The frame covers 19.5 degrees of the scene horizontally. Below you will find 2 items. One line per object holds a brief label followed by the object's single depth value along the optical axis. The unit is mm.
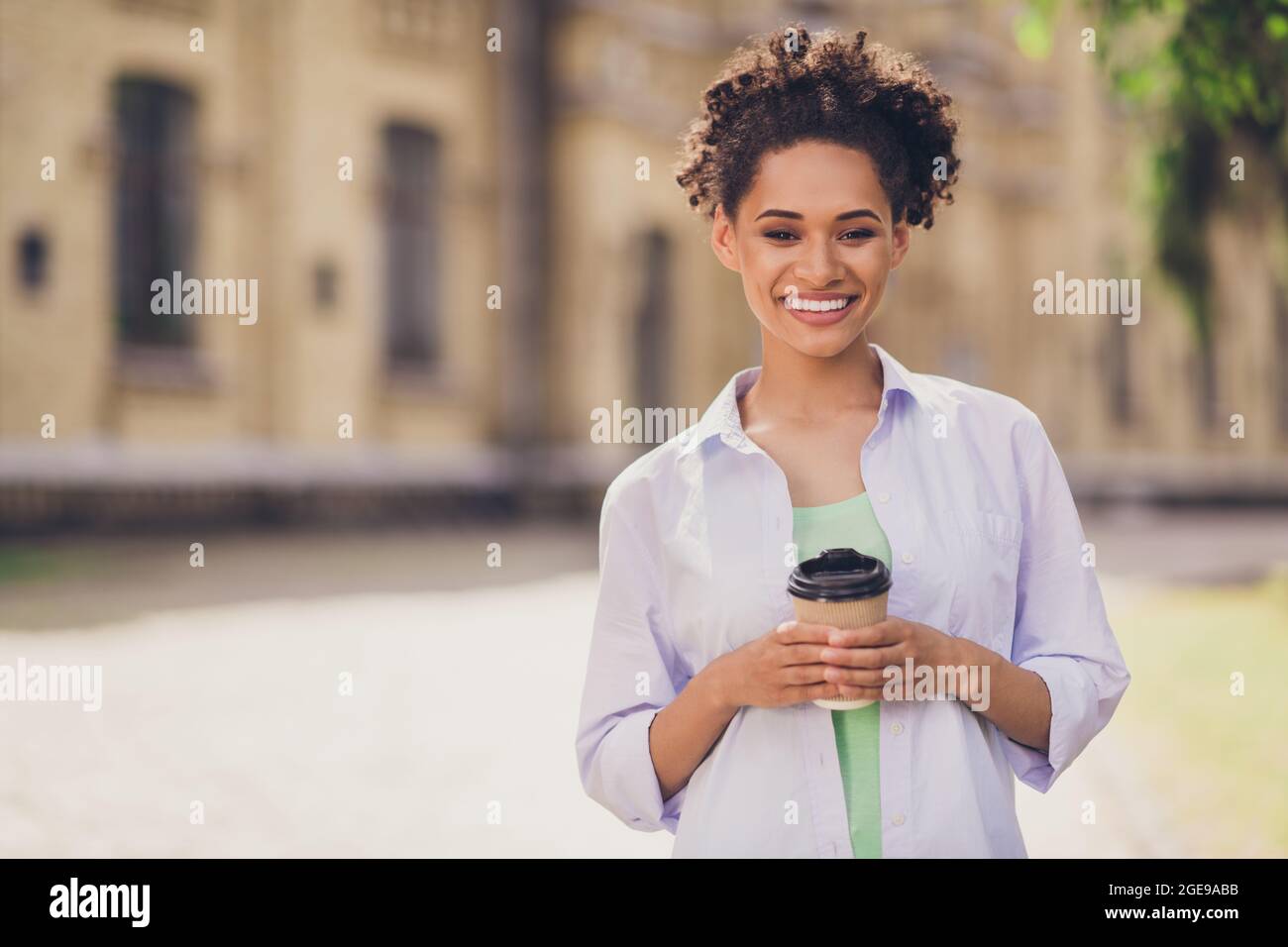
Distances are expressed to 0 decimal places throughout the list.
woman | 3112
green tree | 5038
